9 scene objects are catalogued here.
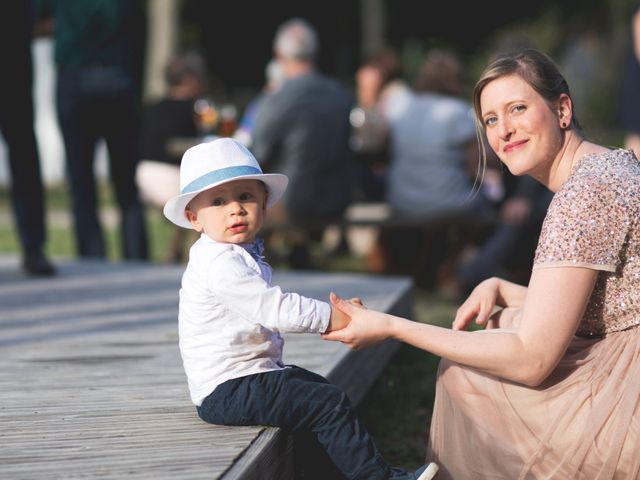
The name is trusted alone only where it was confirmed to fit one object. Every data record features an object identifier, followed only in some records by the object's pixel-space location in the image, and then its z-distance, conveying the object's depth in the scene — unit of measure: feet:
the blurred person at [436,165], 25.34
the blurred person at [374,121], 27.32
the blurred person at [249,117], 28.75
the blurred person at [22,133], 18.49
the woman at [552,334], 8.82
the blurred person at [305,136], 24.11
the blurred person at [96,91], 22.70
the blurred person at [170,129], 28.22
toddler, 8.97
